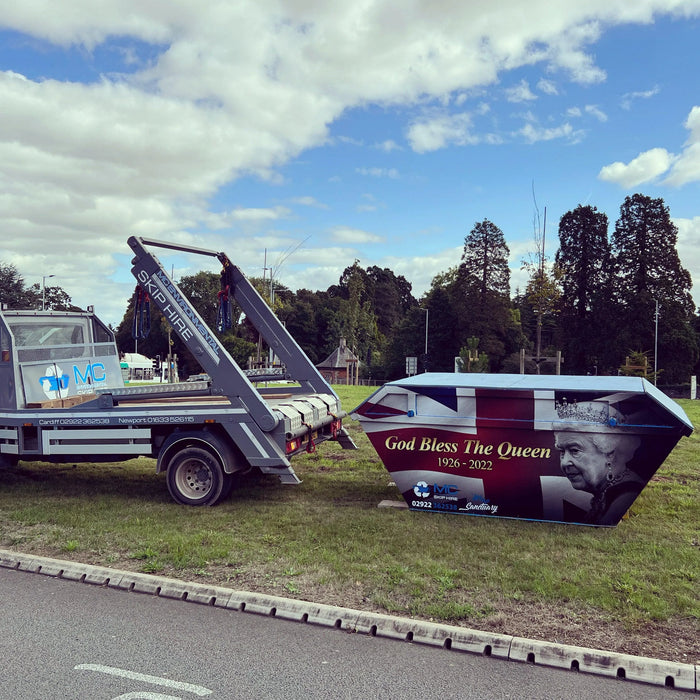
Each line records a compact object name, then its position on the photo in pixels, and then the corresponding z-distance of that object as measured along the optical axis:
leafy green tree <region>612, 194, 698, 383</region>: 51.25
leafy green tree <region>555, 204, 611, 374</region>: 54.34
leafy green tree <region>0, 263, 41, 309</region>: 46.47
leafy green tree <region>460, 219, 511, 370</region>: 60.72
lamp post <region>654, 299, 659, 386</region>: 48.06
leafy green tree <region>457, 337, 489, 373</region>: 39.88
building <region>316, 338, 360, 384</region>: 64.38
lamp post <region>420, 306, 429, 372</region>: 58.52
